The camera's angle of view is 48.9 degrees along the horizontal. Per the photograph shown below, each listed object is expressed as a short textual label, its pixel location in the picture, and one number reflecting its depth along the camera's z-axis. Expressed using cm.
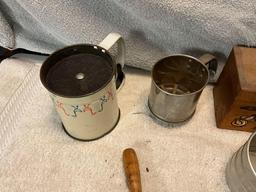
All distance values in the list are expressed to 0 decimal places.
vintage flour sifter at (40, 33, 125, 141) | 31
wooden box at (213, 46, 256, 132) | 34
